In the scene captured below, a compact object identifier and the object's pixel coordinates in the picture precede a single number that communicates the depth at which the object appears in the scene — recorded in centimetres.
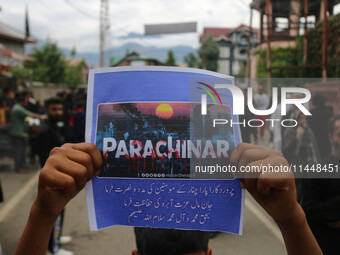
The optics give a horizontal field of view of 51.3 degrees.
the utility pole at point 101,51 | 1972
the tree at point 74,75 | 3112
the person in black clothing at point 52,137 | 321
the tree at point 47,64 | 2759
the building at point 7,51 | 1113
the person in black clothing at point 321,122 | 127
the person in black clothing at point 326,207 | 165
